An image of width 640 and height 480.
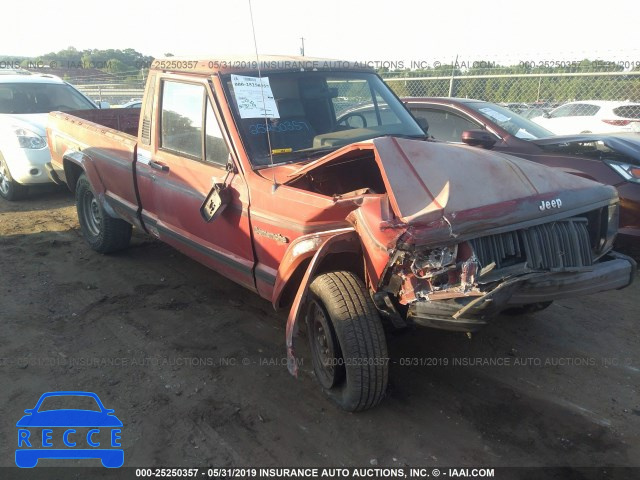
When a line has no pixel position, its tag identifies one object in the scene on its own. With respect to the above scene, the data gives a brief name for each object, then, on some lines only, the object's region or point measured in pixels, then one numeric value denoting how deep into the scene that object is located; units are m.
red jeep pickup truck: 2.60
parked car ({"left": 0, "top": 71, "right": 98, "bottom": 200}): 7.51
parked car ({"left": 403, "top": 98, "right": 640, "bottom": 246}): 4.92
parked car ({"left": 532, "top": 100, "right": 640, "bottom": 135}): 11.18
